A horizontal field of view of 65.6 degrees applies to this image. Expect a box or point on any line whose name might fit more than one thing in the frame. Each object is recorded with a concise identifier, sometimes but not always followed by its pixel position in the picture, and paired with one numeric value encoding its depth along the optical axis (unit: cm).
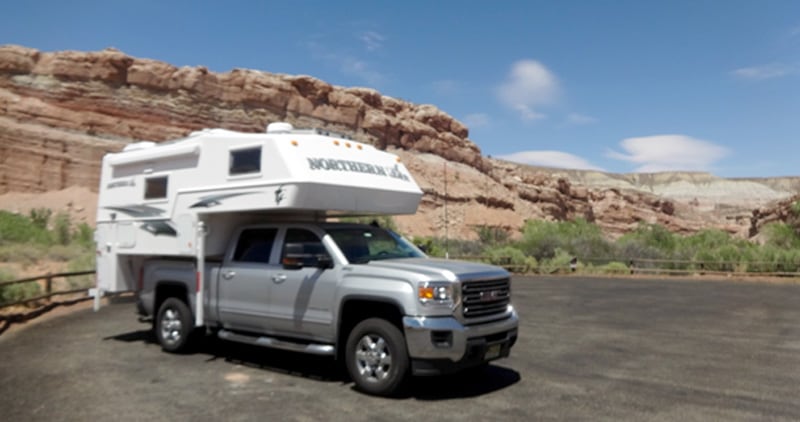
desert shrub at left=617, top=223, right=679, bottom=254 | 3484
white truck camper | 802
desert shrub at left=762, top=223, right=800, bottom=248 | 3616
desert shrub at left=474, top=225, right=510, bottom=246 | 4484
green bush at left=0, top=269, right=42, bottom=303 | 1406
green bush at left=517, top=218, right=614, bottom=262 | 3320
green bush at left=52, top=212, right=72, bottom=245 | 3460
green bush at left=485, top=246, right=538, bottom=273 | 2963
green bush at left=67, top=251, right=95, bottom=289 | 1855
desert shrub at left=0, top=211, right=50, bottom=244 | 3180
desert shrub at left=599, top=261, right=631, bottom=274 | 2897
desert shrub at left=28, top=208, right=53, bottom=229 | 3857
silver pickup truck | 669
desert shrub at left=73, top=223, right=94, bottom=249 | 3319
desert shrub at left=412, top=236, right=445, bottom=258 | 3102
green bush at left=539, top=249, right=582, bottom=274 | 2927
